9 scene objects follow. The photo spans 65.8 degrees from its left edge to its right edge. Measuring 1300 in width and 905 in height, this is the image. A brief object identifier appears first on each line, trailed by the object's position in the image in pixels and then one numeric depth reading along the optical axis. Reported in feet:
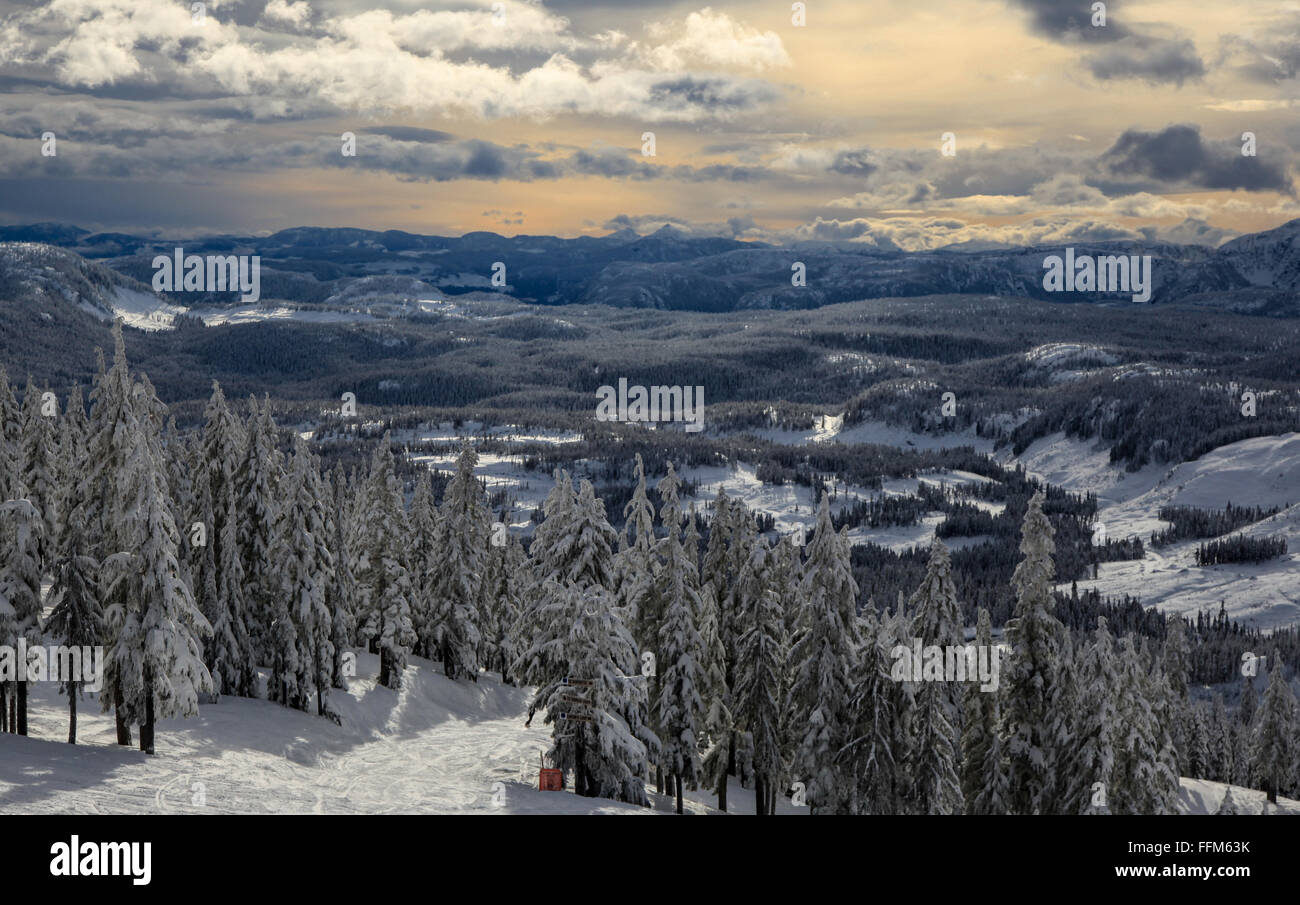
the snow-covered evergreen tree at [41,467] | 154.92
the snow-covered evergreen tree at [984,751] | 136.56
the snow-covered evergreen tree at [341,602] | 170.71
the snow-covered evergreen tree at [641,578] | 137.39
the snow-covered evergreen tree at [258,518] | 155.53
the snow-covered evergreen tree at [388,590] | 187.93
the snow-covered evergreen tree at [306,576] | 154.30
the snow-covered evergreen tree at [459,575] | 206.80
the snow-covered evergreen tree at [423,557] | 213.66
